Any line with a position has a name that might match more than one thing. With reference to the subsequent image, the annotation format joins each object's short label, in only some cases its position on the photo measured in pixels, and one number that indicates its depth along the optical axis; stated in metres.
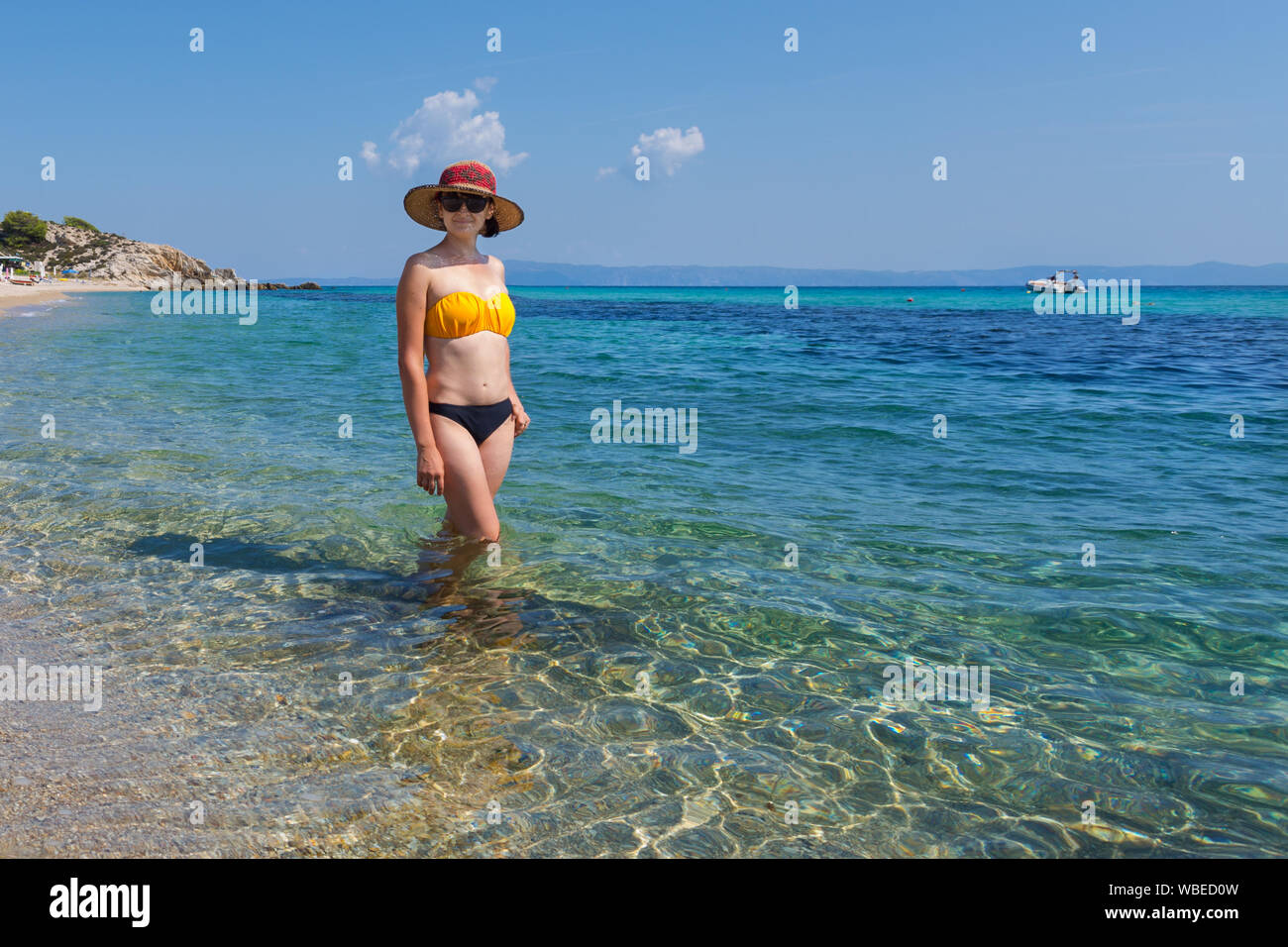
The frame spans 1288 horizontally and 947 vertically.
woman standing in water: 5.34
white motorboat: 74.50
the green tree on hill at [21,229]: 112.62
